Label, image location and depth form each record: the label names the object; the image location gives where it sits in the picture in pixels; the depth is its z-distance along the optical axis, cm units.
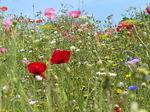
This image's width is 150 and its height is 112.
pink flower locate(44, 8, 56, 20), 394
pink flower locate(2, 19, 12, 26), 393
